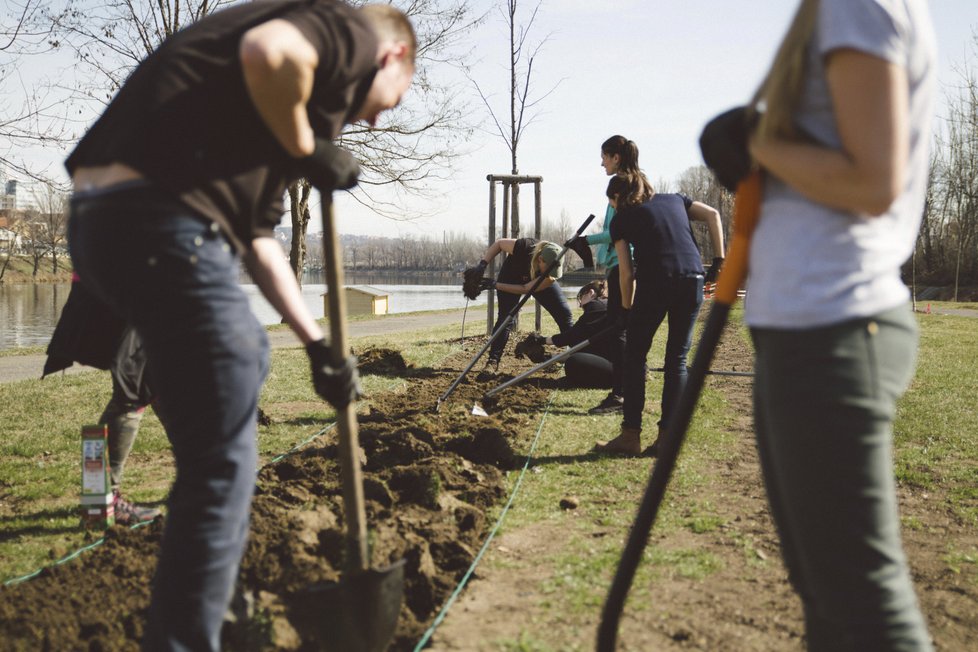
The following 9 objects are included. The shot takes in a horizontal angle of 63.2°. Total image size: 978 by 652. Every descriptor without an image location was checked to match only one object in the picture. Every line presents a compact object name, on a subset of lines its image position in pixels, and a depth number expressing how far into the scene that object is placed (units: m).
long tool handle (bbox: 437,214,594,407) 7.02
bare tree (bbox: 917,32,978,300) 41.28
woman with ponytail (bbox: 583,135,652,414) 5.35
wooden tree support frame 12.95
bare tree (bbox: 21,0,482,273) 13.26
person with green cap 8.53
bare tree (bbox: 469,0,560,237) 14.35
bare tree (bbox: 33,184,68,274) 62.17
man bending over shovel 1.66
